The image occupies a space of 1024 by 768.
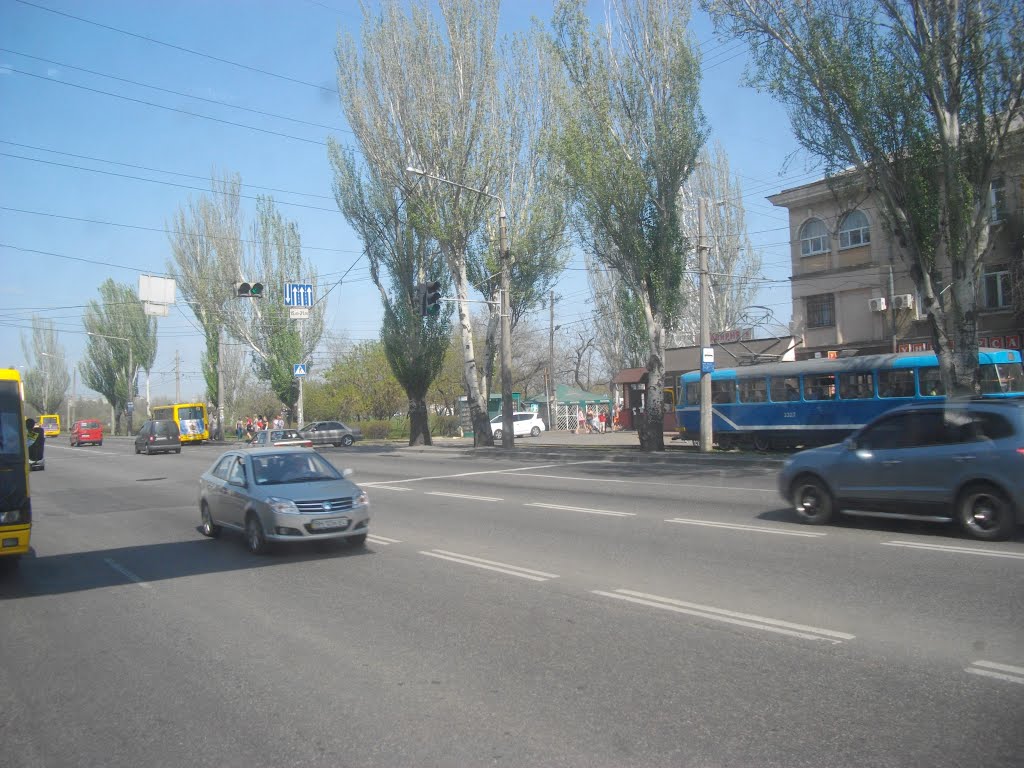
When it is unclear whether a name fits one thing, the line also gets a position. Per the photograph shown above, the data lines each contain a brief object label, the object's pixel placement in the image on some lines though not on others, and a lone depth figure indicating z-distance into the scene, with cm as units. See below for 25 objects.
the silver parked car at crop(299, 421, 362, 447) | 4647
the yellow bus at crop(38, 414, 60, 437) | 8344
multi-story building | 2817
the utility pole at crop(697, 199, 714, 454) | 2577
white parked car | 4625
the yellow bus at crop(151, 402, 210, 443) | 5309
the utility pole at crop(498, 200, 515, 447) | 2923
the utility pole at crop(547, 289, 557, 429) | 5397
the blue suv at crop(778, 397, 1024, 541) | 945
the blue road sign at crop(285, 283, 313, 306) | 3406
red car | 5798
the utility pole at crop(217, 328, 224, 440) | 5798
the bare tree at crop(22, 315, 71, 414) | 9269
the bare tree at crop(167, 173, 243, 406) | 4959
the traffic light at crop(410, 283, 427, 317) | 2788
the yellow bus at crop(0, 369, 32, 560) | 888
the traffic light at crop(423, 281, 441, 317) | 2697
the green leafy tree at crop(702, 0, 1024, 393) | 1716
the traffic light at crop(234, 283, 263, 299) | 2286
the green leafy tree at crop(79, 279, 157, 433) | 7038
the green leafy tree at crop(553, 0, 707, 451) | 2509
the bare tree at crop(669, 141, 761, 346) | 4700
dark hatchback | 4103
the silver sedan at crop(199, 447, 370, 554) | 1000
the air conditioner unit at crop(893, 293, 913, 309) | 3017
